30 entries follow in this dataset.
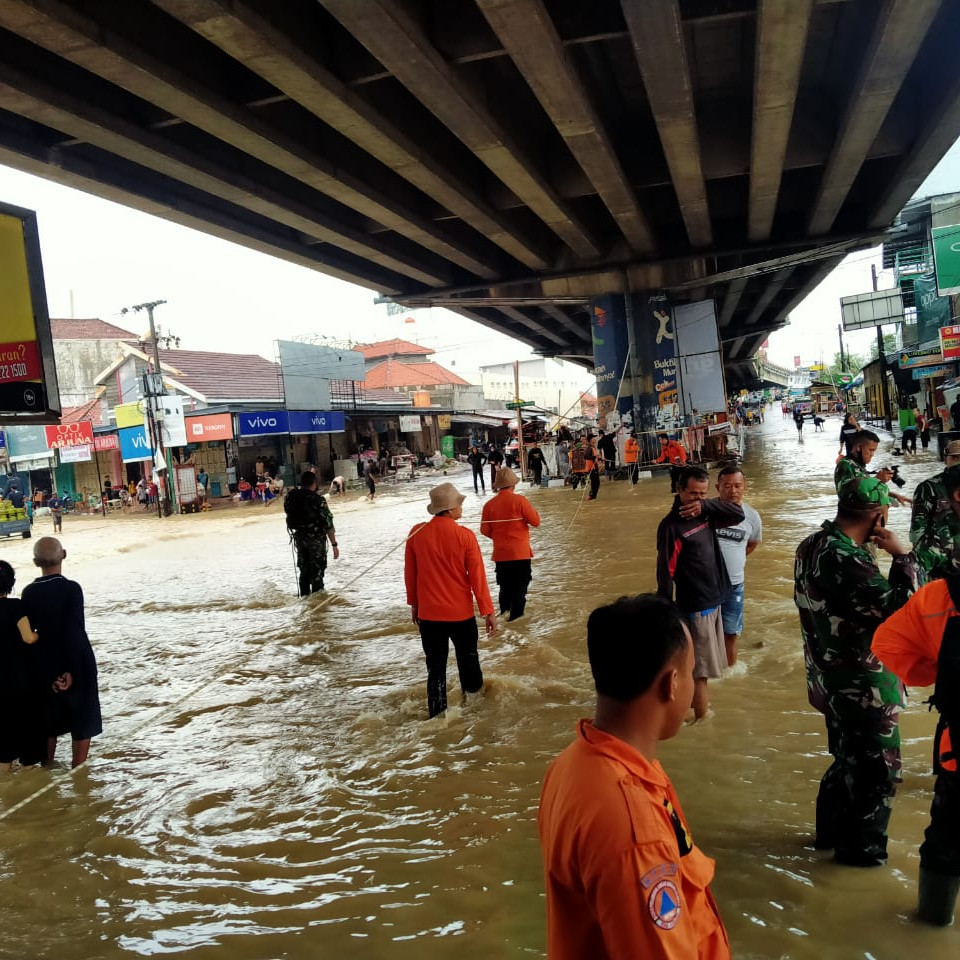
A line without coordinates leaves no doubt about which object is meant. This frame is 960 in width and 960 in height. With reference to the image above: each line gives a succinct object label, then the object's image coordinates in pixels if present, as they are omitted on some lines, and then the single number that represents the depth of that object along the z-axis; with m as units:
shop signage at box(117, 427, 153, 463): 34.53
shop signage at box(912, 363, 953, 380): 30.16
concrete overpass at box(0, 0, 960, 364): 9.12
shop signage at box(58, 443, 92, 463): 37.44
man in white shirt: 5.44
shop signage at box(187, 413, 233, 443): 33.50
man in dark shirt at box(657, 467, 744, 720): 4.98
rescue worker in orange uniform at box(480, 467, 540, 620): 8.10
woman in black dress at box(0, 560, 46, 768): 5.15
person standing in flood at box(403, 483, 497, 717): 5.59
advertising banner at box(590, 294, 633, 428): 24.16
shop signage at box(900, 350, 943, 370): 28.98
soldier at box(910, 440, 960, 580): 4.77
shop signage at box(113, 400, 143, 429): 34.81
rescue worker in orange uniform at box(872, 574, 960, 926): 2.46
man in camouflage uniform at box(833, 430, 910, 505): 6.74
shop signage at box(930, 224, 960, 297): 26.53
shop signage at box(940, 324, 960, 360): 25.31
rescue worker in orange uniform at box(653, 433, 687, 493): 21.12
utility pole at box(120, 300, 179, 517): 31.66
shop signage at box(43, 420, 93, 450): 37.59
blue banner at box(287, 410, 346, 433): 35.87
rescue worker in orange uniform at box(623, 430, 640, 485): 24.45
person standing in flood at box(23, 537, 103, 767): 5.20
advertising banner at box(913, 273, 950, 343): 34.42
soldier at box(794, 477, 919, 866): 3.14
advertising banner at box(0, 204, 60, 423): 4.75
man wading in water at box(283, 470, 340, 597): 10.55
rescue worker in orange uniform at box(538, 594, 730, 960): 1.45
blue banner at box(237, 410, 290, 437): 33.81
